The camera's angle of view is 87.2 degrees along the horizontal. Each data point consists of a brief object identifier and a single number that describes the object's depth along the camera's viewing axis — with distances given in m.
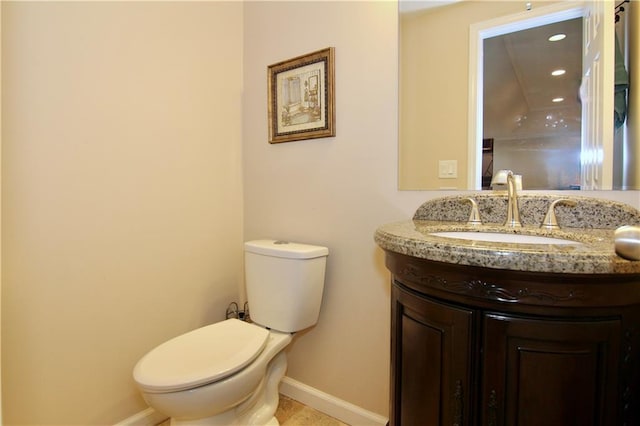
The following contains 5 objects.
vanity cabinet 0.63
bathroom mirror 1.07
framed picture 1.52
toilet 1.05
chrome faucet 1.07
